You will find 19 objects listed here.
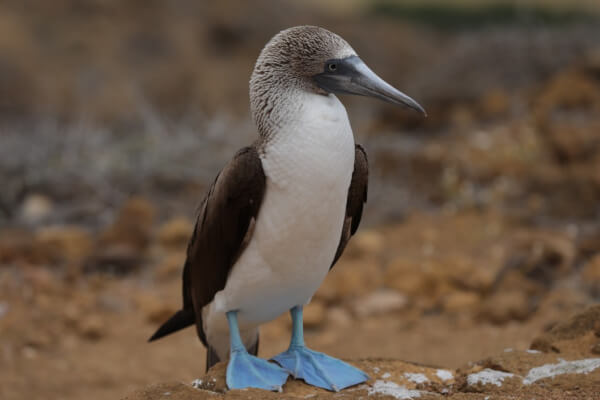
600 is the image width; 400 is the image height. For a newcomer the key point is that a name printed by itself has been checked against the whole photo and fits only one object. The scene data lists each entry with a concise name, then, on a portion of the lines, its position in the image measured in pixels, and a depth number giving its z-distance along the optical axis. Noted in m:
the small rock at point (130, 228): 15.14
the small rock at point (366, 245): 14.96
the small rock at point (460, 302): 12.69
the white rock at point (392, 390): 6.45
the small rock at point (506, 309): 12.02
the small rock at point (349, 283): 13.46
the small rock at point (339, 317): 12.82
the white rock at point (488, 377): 6.71
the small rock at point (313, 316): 12.75
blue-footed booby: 6.70
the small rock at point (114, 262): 14.50
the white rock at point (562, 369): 6.72
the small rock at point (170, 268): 14.48
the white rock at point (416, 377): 7.14
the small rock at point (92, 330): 12.44
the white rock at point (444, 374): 7.22
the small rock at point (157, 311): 12.83
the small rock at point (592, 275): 12.34
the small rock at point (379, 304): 13.02
